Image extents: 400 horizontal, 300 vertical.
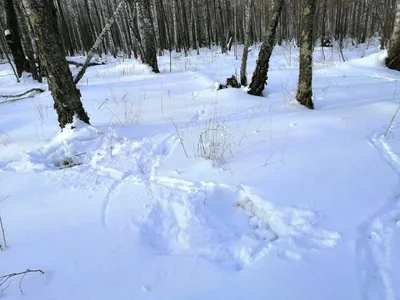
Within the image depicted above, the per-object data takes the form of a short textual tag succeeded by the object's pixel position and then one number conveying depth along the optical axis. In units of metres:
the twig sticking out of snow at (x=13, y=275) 2.10
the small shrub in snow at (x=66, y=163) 3.73
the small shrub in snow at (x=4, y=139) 4.30
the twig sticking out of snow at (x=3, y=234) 2.46
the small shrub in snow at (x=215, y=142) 3.69
